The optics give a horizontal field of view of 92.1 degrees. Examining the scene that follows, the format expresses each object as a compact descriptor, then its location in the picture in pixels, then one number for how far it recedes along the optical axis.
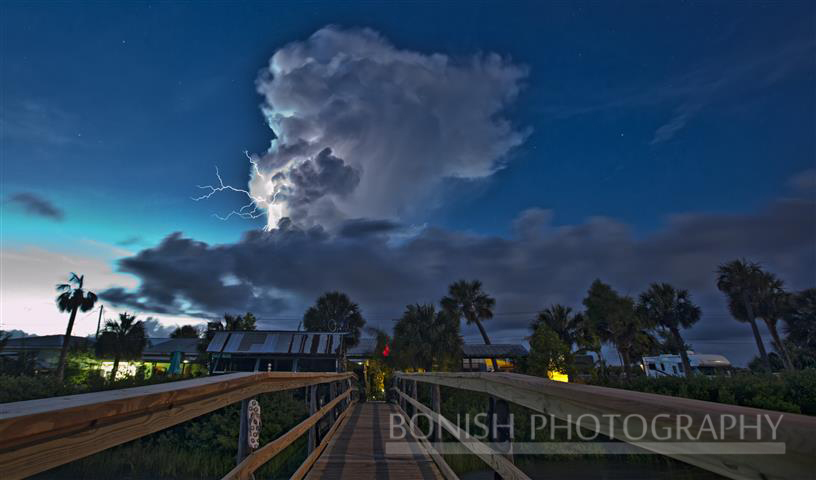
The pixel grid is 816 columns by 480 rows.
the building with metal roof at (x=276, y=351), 26.17
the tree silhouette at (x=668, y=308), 40.03
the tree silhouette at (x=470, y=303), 41.97
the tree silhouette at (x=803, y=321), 34.38
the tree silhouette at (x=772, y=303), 35.75
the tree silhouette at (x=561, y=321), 37.41
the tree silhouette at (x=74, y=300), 32.66
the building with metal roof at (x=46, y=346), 35.38
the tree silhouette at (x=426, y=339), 27.47
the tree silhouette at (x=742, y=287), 36.66
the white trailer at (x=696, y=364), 35.62
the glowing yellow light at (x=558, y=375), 23.54
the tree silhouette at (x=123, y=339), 32.72
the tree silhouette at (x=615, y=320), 35.93
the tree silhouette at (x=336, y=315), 45.00
